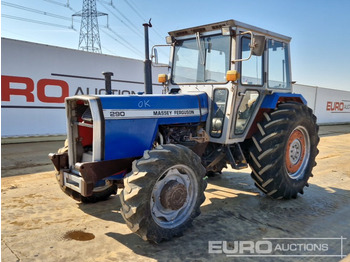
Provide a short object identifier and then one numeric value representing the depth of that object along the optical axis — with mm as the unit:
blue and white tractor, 3070
